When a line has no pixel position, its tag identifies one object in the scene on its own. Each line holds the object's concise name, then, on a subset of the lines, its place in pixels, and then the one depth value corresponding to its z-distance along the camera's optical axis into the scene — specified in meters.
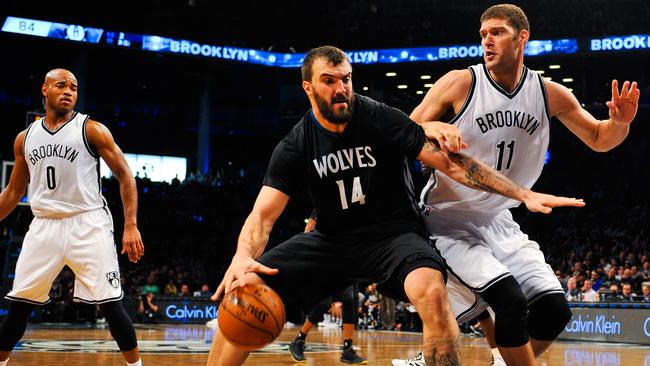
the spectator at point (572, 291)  15.53
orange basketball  4.32
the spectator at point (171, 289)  21.60
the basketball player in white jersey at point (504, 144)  4.96
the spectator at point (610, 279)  16.19
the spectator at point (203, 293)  20.92
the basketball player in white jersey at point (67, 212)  6.02
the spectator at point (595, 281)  16.81
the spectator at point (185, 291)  21.11
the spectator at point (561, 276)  16.76
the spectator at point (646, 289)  14.15
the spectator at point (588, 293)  14.98
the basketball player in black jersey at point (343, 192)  4.68
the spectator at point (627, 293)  13.95
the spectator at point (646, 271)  15.57
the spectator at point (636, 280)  15.41
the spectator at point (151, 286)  21.17
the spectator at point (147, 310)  19.56
